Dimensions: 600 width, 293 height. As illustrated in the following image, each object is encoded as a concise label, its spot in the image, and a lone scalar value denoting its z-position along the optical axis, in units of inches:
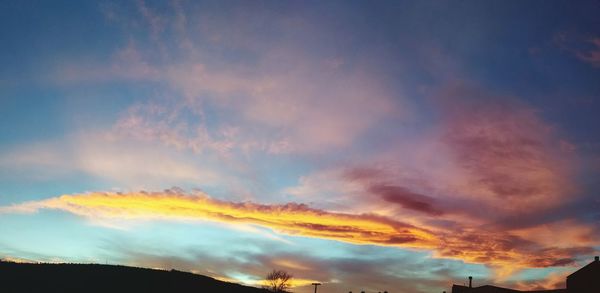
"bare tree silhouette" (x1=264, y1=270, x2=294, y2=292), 5745.1
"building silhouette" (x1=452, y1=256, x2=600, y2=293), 2561.5
